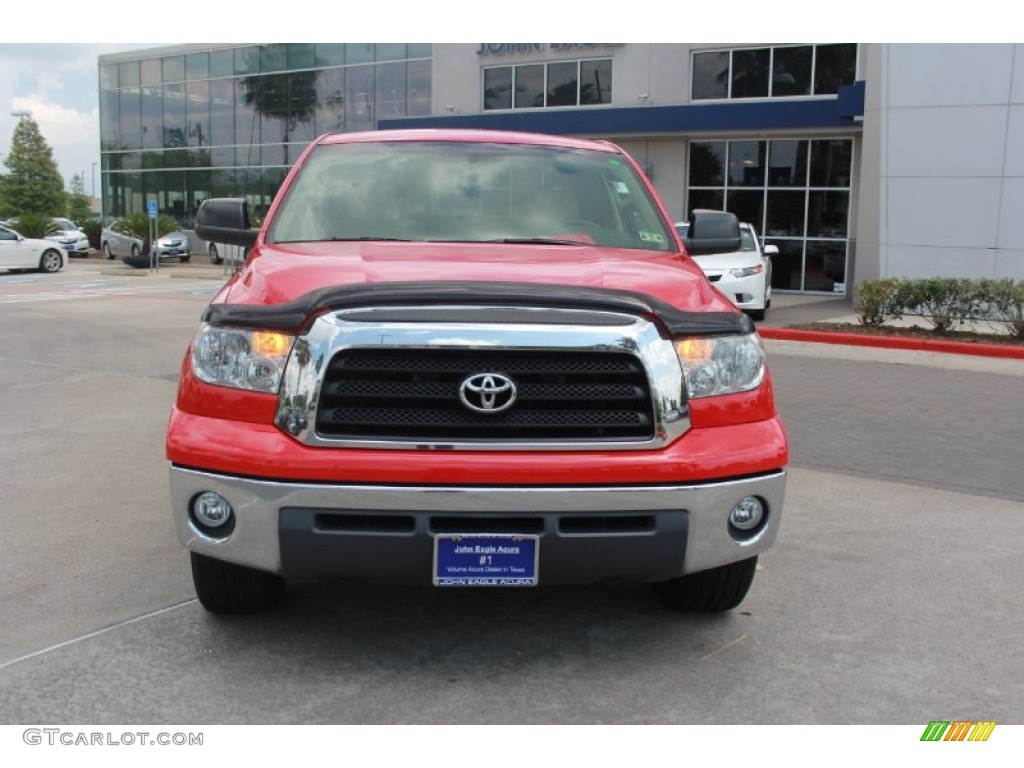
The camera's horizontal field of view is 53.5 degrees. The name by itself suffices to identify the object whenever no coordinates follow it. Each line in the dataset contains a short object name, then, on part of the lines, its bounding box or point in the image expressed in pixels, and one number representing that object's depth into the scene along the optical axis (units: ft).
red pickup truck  10.56
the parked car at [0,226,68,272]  92.43
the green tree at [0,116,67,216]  197.77
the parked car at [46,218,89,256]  125.25
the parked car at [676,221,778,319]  51.24
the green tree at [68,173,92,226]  240.59
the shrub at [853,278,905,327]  47.34
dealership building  56.13
